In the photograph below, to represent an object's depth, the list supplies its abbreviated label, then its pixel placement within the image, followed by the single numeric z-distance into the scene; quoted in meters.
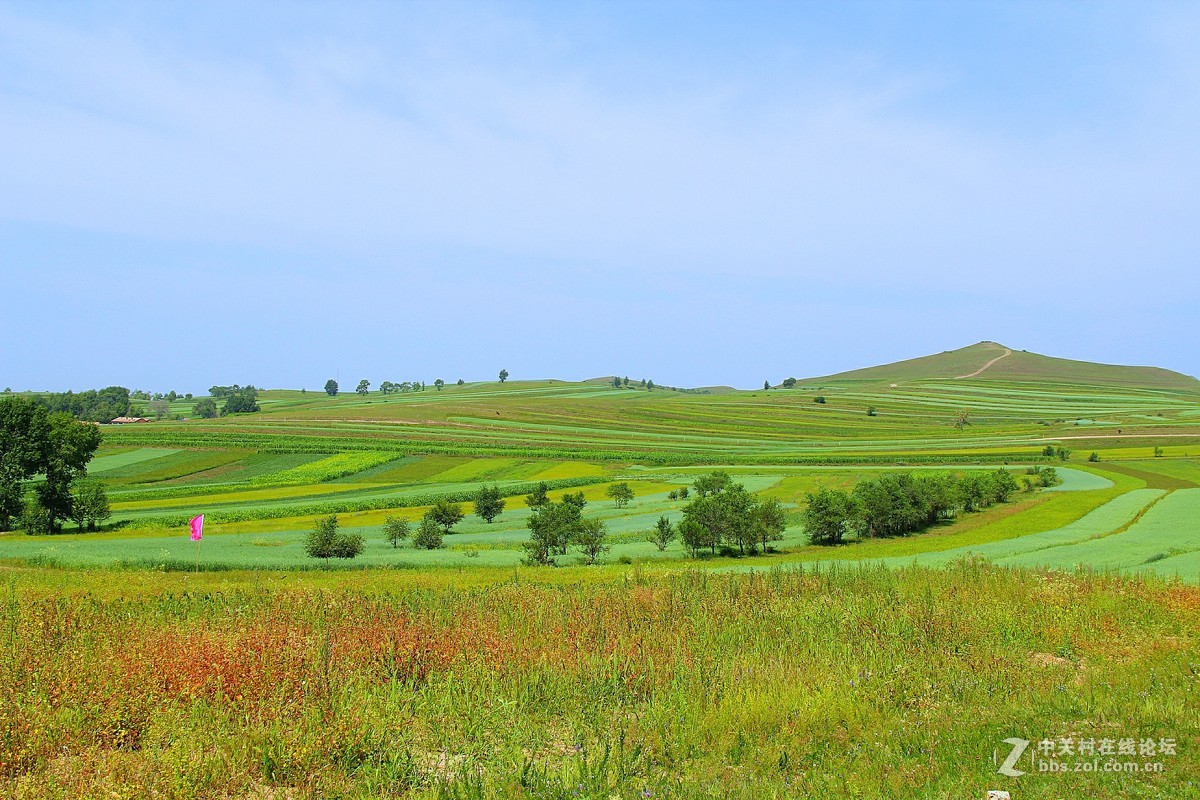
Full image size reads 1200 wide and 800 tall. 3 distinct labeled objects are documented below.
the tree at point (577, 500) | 49.88
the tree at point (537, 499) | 55.75
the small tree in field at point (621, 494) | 59.50
